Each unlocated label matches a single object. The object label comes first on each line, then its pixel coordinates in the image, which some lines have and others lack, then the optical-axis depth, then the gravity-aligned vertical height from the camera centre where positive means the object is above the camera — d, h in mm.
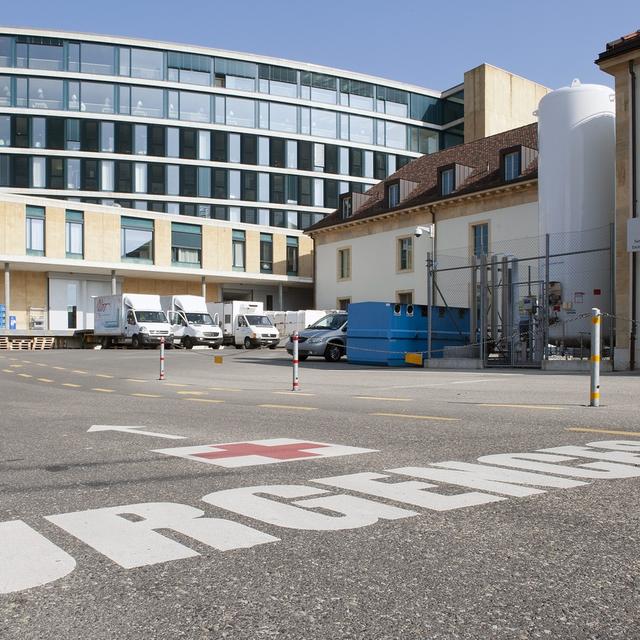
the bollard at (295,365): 15375 -733
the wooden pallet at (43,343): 50816 -1050
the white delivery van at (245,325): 44250 +163
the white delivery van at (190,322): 44219 +319
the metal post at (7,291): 49938 +2302
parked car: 29375 -412
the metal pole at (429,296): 24375 +1023
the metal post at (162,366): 19281 -975
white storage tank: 22672 +4067
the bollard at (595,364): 11031 -493
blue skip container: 25516 -85
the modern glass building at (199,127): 60312 +16722
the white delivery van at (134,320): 43938 +416
